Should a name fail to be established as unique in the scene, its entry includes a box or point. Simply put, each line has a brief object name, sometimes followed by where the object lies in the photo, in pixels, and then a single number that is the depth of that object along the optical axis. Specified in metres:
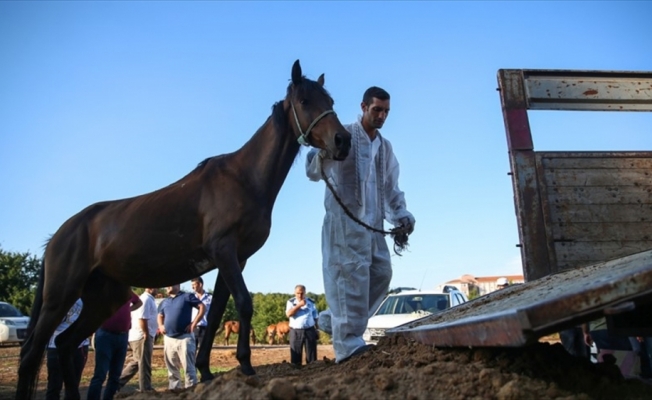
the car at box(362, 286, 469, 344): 13.45
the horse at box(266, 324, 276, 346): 33.12
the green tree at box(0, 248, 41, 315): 36.84
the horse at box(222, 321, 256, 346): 32.11
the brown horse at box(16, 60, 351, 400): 4.63
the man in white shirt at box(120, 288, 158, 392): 9.55
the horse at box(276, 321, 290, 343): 32.62
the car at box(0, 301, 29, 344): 22.59
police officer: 12.22
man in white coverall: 5.08
